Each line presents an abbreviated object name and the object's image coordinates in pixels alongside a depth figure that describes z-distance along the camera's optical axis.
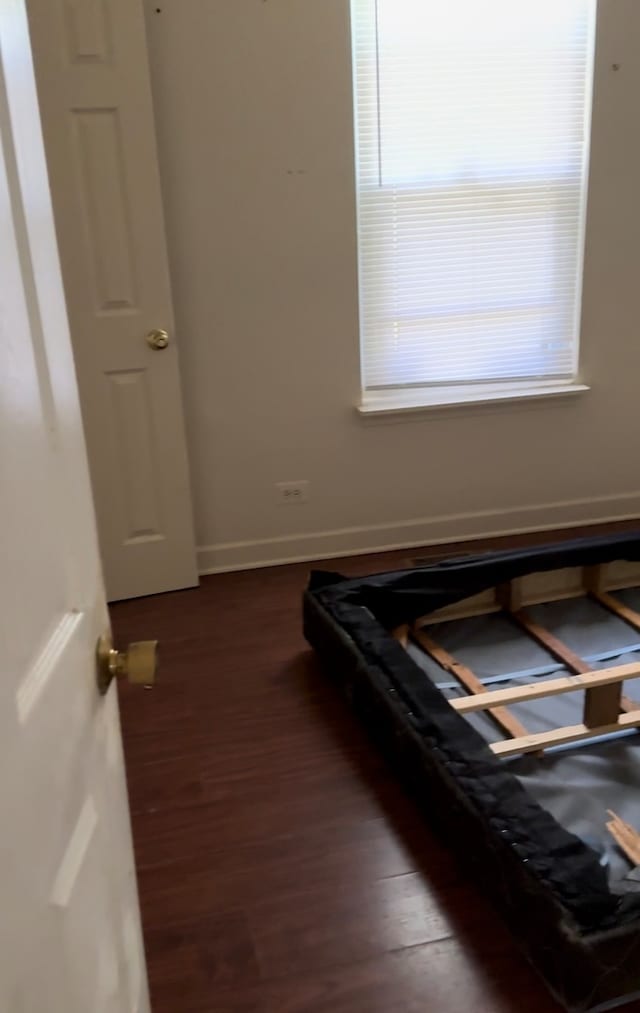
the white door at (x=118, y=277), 2.80
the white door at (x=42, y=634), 0.70
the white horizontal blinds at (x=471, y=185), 3.25
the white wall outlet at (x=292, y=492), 3.58
